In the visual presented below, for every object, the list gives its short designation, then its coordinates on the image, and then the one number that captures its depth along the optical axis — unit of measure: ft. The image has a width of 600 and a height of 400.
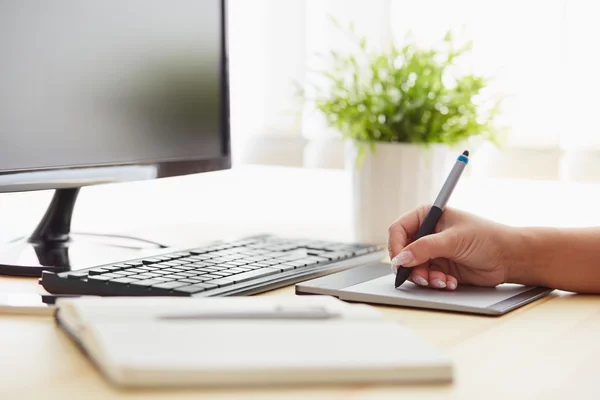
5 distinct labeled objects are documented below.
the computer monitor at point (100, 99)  4.54
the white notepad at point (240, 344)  3.30
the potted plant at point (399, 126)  5.40
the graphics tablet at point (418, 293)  4.10
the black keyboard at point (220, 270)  4.08
